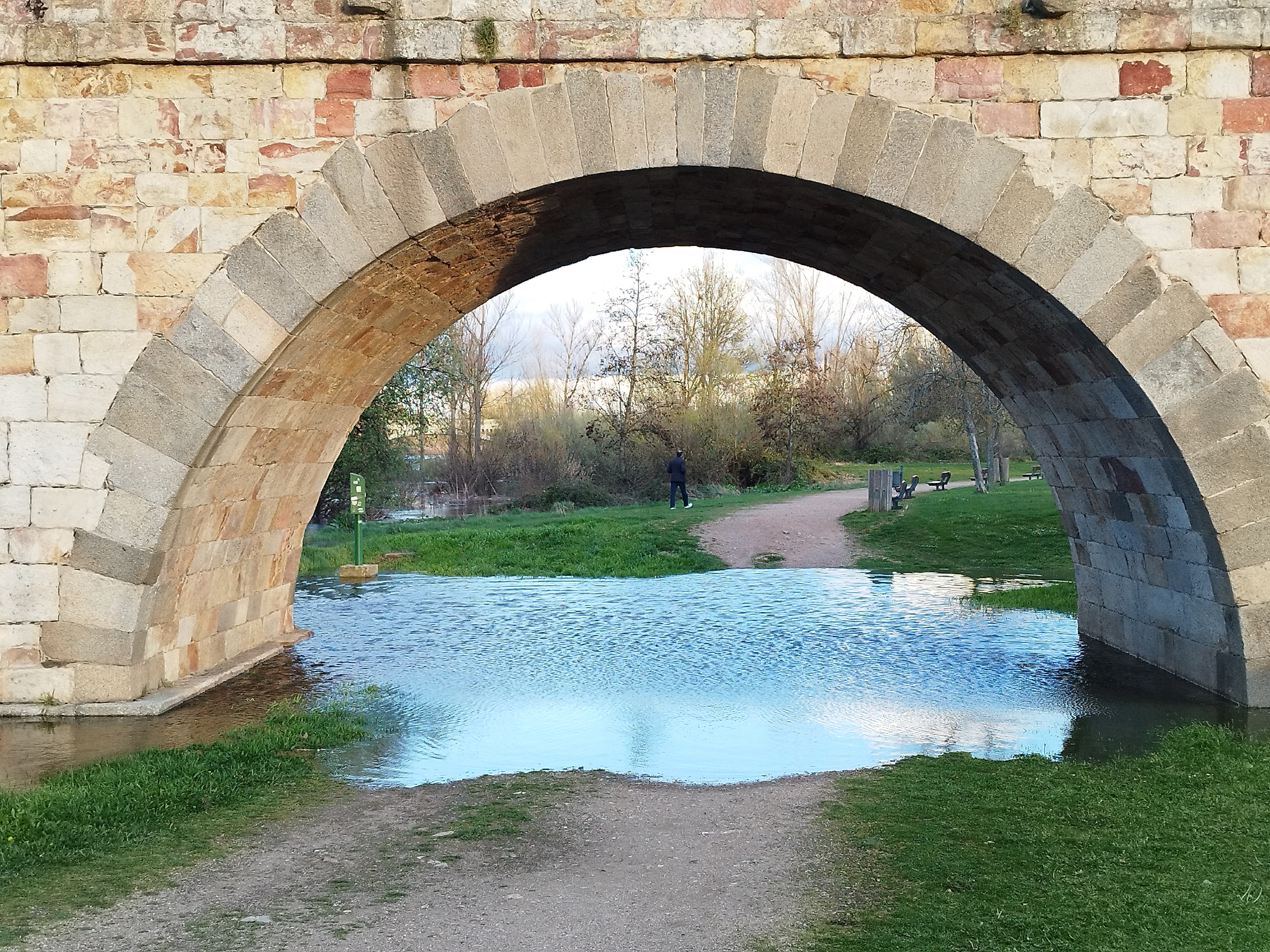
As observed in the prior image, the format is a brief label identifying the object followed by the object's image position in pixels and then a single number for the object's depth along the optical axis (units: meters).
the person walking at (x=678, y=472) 24.02
